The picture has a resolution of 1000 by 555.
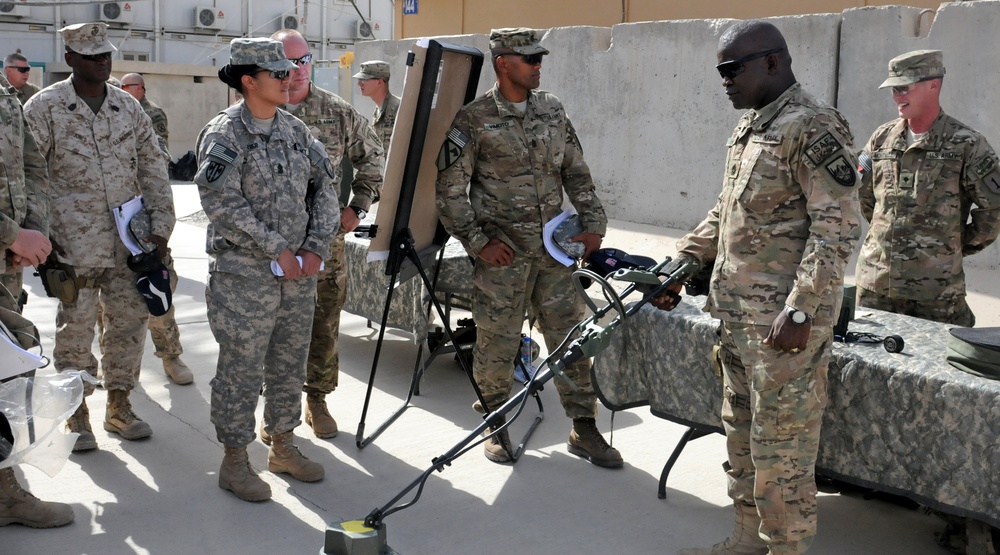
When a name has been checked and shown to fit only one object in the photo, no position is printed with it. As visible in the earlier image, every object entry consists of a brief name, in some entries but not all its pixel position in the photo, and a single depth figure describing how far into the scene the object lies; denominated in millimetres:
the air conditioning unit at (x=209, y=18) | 26531
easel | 4238
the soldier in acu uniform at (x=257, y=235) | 3842
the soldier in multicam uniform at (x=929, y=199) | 4336
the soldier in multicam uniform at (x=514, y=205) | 4422
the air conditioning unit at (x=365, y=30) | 28312
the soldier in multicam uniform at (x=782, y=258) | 2975
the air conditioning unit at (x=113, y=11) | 25203
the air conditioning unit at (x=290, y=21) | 27281
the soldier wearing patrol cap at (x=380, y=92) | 8750
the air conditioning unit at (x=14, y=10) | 23531
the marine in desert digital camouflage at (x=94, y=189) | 4383
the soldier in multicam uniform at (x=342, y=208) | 4863
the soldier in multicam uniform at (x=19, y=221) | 3727
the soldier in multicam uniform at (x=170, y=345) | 5707
